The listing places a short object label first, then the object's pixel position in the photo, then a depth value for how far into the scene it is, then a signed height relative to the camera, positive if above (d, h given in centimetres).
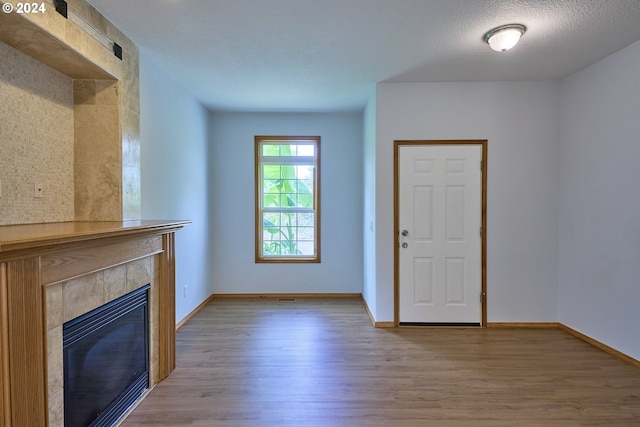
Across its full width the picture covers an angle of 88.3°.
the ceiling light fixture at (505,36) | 235 +126
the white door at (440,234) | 346 -27
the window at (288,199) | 469 +15
